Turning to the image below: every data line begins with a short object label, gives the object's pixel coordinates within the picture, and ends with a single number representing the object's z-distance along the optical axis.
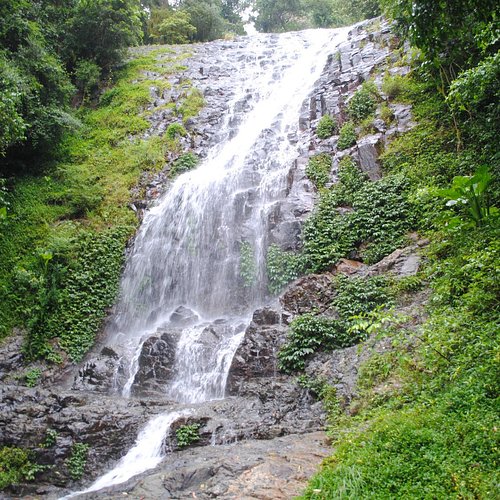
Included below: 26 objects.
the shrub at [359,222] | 10.29
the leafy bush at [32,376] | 10.30
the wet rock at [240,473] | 4.80
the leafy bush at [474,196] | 7.31
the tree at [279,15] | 36.22
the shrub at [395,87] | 13.95
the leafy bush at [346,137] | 13.54
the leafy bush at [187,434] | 7.48
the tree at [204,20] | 28.98
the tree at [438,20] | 5.25
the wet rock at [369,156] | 12.12
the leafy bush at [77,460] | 7.69
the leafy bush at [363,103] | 14.17
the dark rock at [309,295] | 9.80
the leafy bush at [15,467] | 7.53
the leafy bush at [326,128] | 14.51
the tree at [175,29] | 27.41
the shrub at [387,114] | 13.31
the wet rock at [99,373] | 9.85
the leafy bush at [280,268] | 10.96
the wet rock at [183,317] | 11.26
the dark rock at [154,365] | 9.54
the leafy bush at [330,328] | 8.70
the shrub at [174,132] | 17.84
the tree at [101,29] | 20.38
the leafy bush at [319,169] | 12.88
